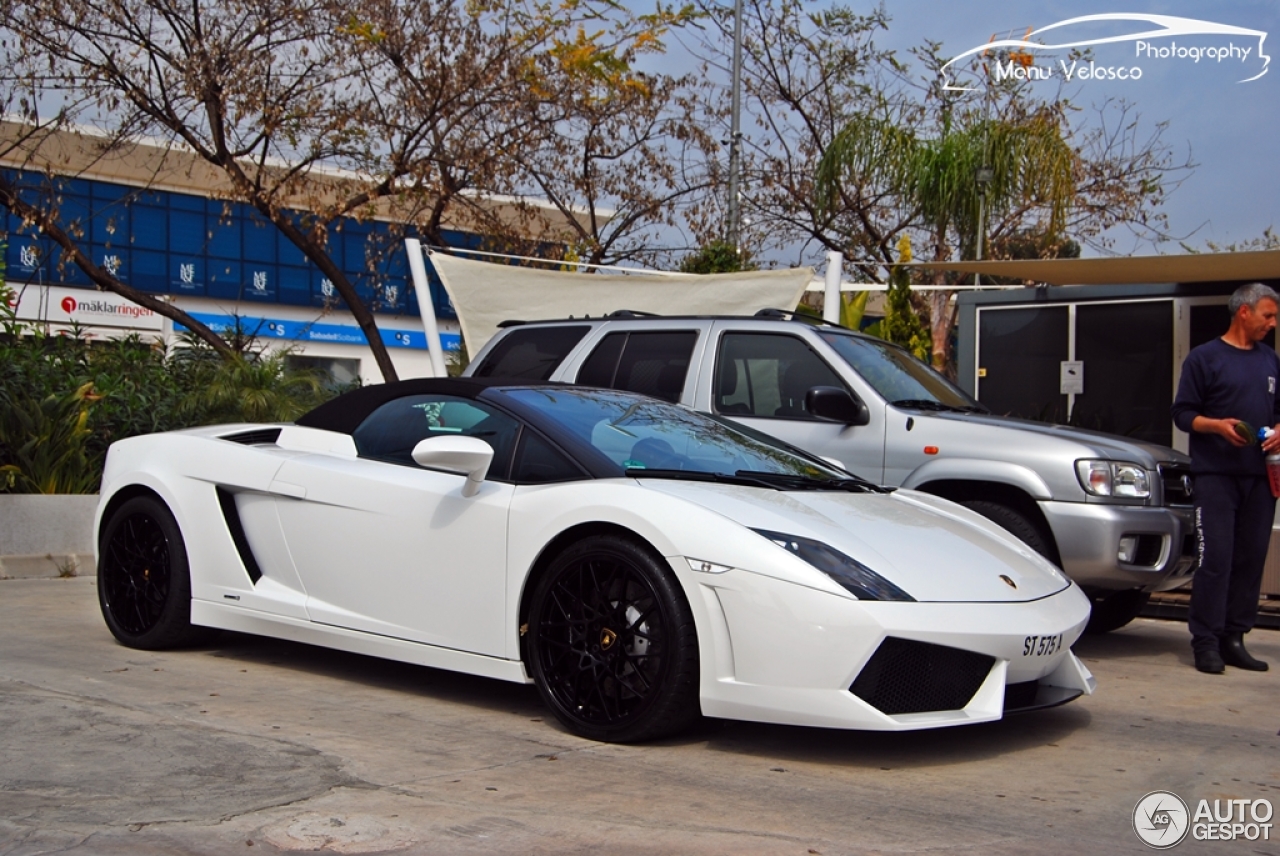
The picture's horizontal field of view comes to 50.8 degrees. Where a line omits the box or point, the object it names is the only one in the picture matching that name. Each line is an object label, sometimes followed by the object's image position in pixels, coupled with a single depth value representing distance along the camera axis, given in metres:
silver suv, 6.78
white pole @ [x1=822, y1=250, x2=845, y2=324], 10.20
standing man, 6.57
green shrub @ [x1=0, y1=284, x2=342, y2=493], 10.23
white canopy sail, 10.30
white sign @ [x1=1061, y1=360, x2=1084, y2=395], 12.72
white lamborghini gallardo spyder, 4.37
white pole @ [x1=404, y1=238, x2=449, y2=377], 10.68
